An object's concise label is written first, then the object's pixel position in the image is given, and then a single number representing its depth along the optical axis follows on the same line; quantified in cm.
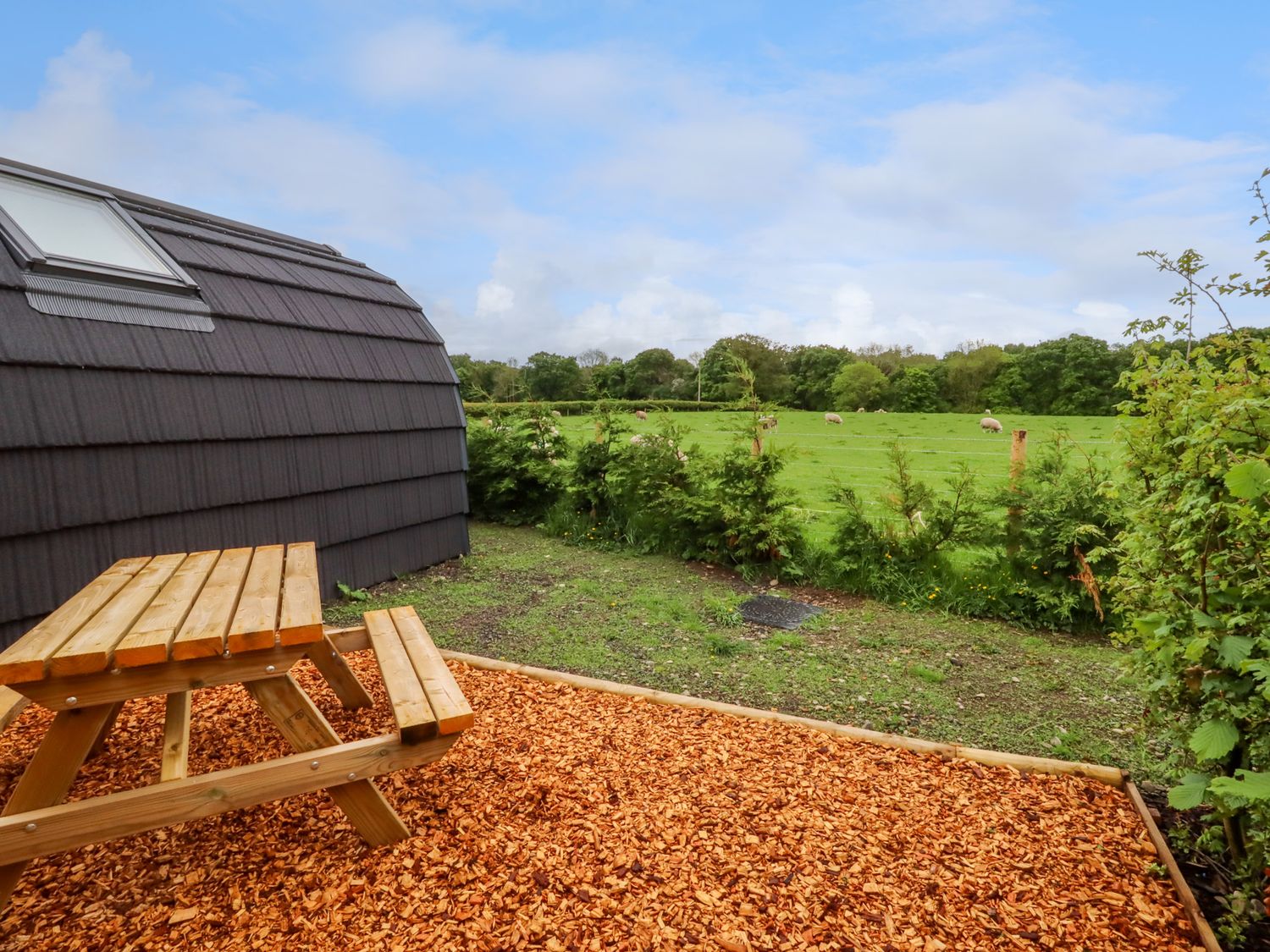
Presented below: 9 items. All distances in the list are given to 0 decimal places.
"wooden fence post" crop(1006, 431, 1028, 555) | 574
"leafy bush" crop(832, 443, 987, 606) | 601
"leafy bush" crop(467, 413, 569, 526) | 910
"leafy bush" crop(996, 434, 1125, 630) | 526
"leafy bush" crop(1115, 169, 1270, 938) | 177
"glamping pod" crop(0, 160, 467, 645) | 383
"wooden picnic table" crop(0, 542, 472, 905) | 181
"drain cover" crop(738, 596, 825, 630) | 541
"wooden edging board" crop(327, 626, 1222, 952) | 221
